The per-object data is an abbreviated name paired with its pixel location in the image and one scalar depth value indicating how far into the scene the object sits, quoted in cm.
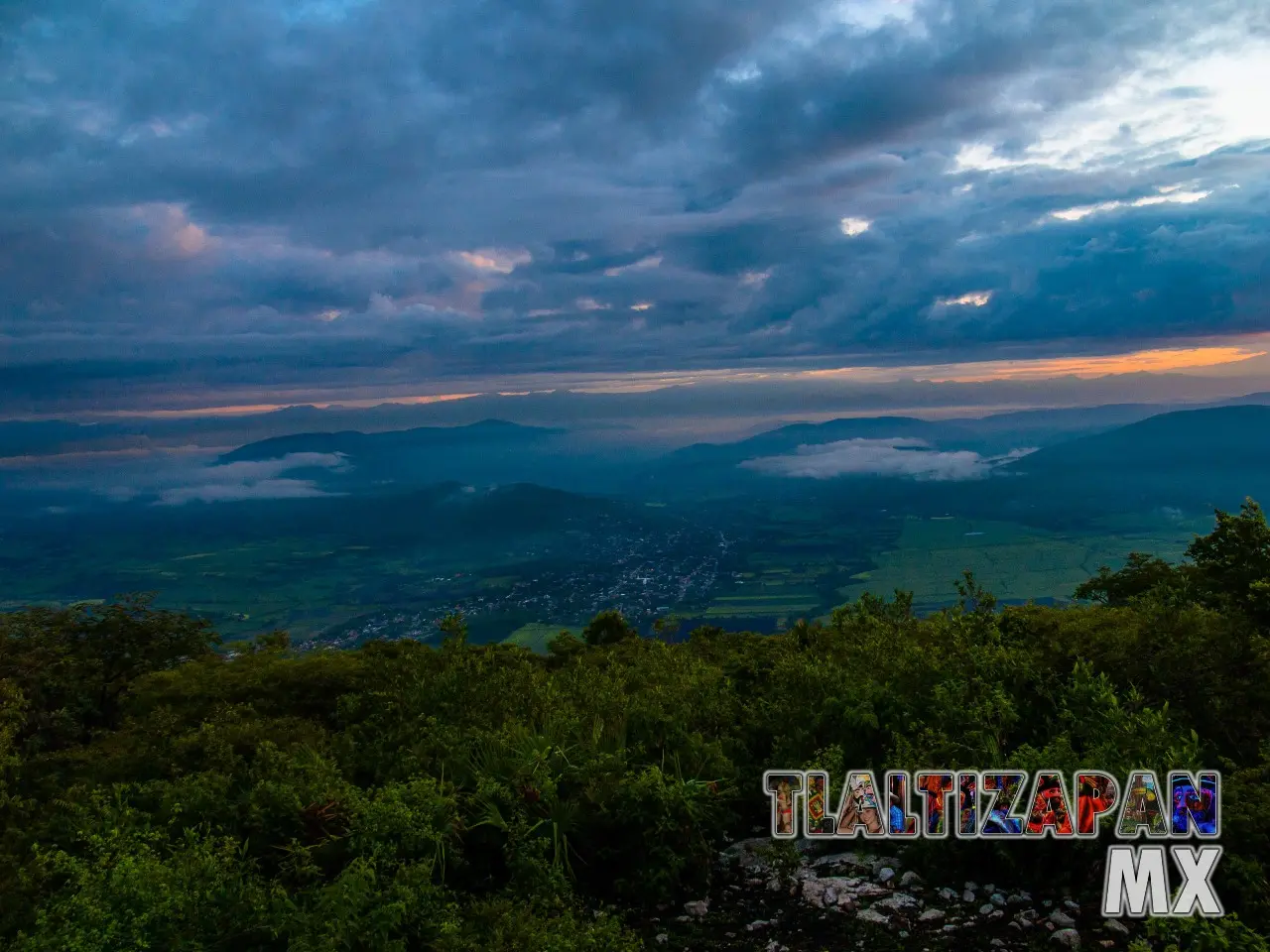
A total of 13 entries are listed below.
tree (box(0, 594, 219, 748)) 1898
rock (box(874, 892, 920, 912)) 744
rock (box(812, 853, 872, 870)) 823
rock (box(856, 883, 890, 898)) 772
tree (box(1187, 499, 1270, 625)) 1389
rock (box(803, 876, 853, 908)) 770
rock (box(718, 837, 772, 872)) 855
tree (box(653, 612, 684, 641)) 2589
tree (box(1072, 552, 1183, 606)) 2411
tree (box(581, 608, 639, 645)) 3488
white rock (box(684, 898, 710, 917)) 776
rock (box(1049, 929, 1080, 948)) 661
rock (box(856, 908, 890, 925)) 726
